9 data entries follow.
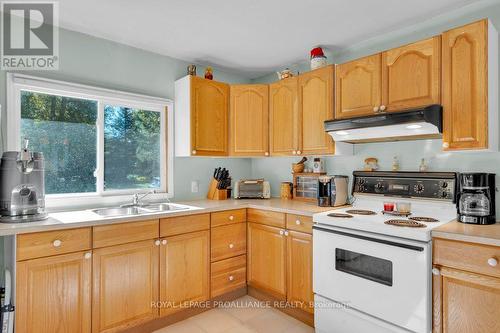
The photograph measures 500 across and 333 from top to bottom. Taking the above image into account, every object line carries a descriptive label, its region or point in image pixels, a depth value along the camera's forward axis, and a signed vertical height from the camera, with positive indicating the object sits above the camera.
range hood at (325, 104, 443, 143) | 1.87 +0.29
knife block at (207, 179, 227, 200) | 3.15 -0.29
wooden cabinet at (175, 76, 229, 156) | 2.81 +0.50
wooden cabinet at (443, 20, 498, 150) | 1.75 +0.49
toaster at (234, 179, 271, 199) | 3.19 -0.26
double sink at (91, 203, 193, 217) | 2.42 -0.37
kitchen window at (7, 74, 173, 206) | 2.23 +0.27
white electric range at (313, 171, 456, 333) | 1.66 -0.58
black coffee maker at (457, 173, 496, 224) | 1.79 -0.20
